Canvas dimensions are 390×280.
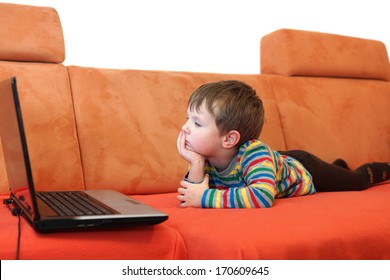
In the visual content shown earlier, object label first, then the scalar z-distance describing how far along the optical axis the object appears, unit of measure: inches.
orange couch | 40.5
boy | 52.6
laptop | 37.7
